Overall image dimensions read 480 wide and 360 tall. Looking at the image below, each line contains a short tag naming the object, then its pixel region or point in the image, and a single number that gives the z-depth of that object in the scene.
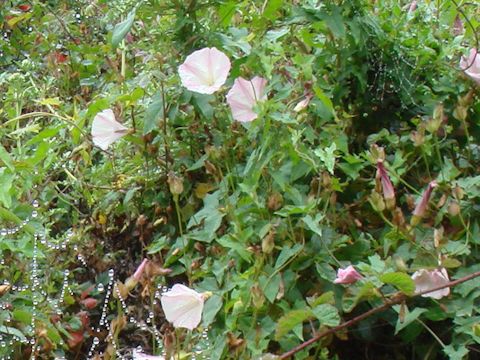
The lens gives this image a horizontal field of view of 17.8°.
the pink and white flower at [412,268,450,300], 1.48
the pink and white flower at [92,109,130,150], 1.72
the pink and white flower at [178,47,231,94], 1.64
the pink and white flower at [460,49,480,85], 1.66
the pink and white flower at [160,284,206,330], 1.52
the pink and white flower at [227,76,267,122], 1.61
